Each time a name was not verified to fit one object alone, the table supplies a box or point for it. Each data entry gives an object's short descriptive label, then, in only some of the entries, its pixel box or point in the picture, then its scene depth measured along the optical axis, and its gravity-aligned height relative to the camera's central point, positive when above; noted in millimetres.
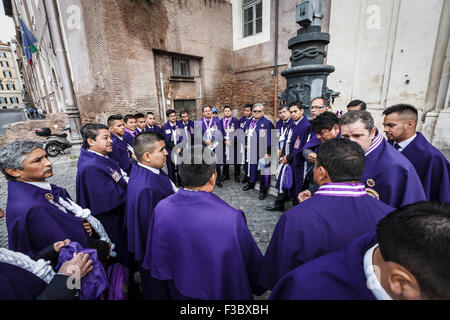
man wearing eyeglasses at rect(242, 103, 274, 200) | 4766 -900
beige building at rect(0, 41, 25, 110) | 55156 +9614
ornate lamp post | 3729 +895
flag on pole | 11609 +4312
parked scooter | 9242 -1238
